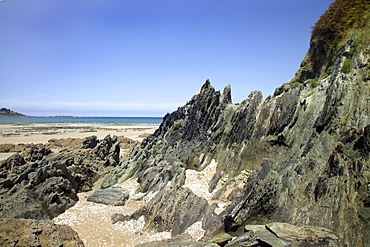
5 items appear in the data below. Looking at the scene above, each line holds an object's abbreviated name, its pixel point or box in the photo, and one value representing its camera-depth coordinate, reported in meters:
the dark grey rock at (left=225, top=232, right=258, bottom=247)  7.03
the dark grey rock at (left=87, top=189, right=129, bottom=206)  16.36
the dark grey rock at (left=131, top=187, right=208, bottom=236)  11.70
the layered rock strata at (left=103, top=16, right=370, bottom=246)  7.51
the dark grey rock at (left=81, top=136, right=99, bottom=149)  30.02
